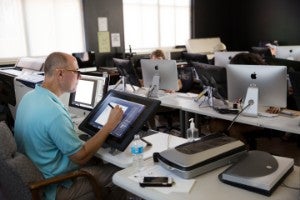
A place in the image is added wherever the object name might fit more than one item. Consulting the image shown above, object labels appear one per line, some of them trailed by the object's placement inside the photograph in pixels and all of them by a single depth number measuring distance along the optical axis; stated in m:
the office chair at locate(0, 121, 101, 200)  1.57
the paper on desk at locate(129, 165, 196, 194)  1.40
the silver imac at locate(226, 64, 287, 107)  2.45
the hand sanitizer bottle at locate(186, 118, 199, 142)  2.01
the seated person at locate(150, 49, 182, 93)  4.61
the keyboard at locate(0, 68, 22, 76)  3.97
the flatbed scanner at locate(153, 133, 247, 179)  1.48
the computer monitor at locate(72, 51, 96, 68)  5.23
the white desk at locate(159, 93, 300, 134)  2.29
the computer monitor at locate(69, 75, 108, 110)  2.47
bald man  1.74
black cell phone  1.44
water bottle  1.68
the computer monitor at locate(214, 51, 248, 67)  3.98
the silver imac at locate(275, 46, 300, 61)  4.16
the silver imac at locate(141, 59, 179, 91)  3.33
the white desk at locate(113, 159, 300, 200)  1.33
